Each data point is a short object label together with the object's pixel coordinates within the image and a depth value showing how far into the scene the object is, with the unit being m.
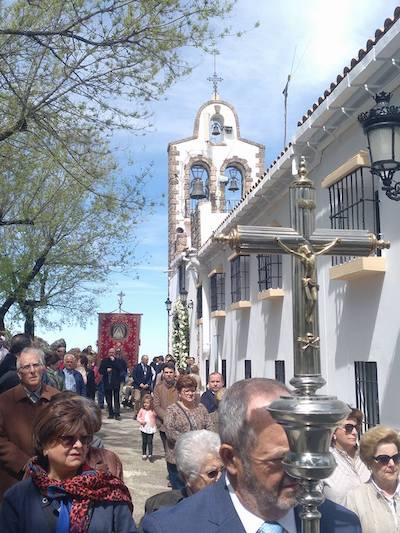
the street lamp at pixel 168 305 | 27.16
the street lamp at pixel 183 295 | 22.98
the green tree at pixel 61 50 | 7.95
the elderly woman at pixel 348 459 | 3.61
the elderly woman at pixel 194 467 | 3.35
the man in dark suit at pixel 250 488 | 1.69
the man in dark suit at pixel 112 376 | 14.61
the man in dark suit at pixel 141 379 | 14.63
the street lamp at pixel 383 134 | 4.79
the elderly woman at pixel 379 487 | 3.05
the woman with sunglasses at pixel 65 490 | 2.61
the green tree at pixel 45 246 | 15.27
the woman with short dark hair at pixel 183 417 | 5.98
